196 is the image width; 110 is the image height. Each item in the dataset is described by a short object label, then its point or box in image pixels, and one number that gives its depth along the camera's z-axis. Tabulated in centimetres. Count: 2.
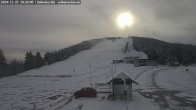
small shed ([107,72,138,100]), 4459
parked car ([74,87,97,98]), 4805
